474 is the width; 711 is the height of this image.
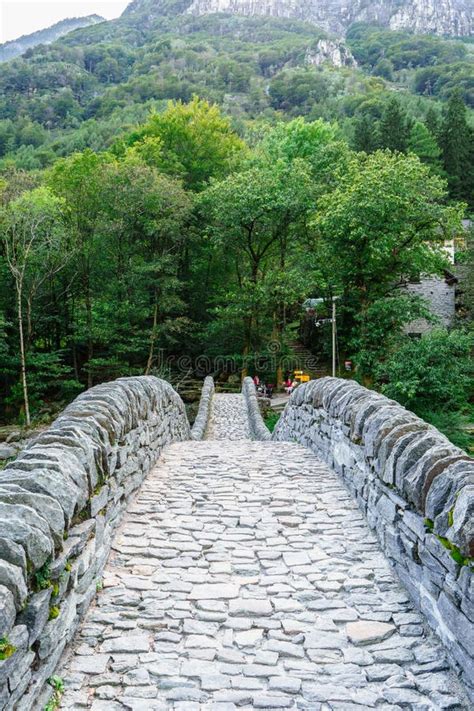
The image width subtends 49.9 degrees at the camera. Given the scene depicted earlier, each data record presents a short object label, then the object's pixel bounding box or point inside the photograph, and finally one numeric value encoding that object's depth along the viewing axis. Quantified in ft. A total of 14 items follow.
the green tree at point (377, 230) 62.90
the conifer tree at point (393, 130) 131.44
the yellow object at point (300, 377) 72.95
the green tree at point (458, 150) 127.44
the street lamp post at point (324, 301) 71.35
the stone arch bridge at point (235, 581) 7.54
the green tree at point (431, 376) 58.49
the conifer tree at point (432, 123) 144.85
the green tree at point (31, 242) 66.18
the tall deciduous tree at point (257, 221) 76.89
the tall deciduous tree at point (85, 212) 77.51
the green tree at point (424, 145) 127.65
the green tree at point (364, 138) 131.95
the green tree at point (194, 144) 97.50
